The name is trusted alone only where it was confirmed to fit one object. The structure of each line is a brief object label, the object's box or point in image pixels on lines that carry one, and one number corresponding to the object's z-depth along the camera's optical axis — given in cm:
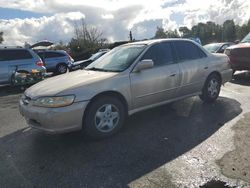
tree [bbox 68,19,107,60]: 2322
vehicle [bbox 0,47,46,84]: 712
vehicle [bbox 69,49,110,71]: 971
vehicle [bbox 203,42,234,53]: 1007
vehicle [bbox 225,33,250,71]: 626
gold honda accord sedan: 284
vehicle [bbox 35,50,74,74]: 1150
